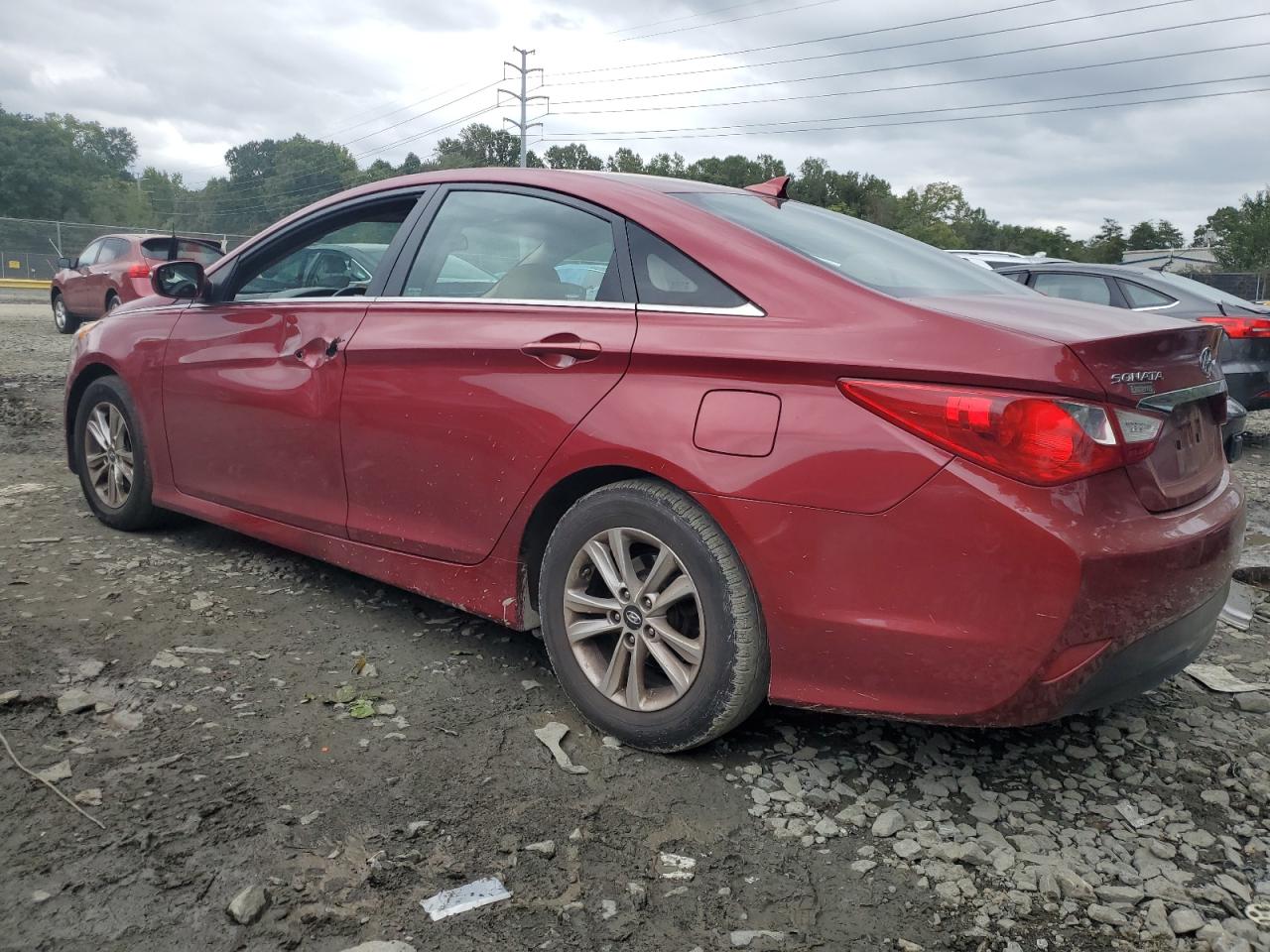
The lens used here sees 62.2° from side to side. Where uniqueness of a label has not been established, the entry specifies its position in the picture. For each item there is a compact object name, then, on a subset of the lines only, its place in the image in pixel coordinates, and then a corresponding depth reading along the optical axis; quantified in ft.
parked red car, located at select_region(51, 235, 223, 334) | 48.55
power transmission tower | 188.61
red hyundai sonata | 7.39
